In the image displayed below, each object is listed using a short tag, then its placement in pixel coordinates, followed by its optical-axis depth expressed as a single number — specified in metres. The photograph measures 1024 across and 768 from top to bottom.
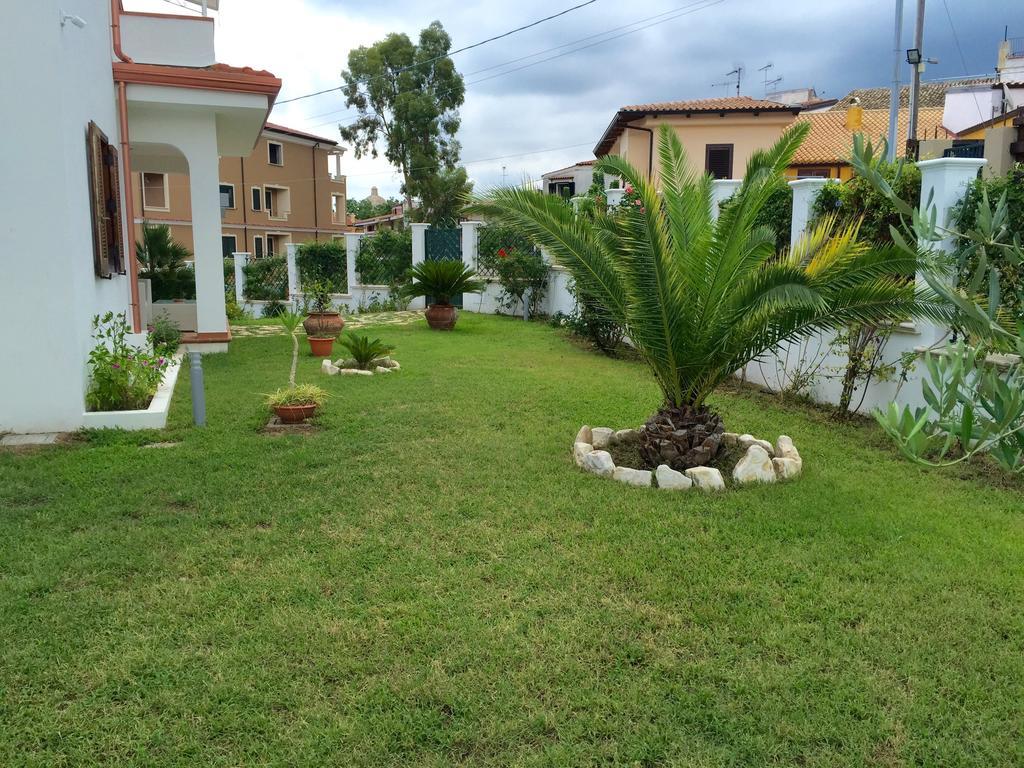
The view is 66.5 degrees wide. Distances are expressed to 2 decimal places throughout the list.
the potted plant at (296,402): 6.92
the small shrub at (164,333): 10.31
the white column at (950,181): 6.24
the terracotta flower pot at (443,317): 14.30
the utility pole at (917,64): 20.73
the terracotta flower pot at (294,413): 6.90
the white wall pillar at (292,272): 21.67
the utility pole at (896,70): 20.17
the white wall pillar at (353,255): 20.89
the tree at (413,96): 37.69
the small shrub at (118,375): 6.86
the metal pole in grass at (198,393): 6.83
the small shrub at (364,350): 9.76
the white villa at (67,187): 6.12
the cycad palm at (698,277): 5.26
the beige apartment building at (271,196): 36.31
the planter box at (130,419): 6.62
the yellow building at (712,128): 25.92
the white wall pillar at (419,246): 19.30
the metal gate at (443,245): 19.03
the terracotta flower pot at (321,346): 11.34
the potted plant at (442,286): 14.02
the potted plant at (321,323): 11.37
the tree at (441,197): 37.47
